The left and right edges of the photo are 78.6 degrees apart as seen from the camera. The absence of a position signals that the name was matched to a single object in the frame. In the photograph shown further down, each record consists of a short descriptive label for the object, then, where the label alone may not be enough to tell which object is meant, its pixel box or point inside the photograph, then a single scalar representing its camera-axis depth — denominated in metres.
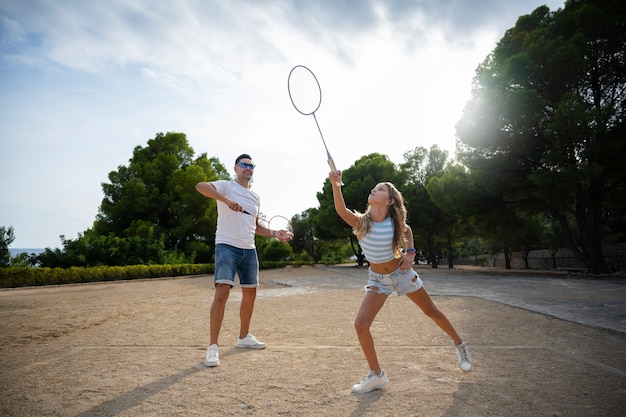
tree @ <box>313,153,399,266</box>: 38.84
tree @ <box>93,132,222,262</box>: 31.86
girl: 3.43
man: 4.48
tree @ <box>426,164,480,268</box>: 23.16
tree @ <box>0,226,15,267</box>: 17.26
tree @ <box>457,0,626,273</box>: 17.39
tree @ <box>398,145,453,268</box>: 34.25
